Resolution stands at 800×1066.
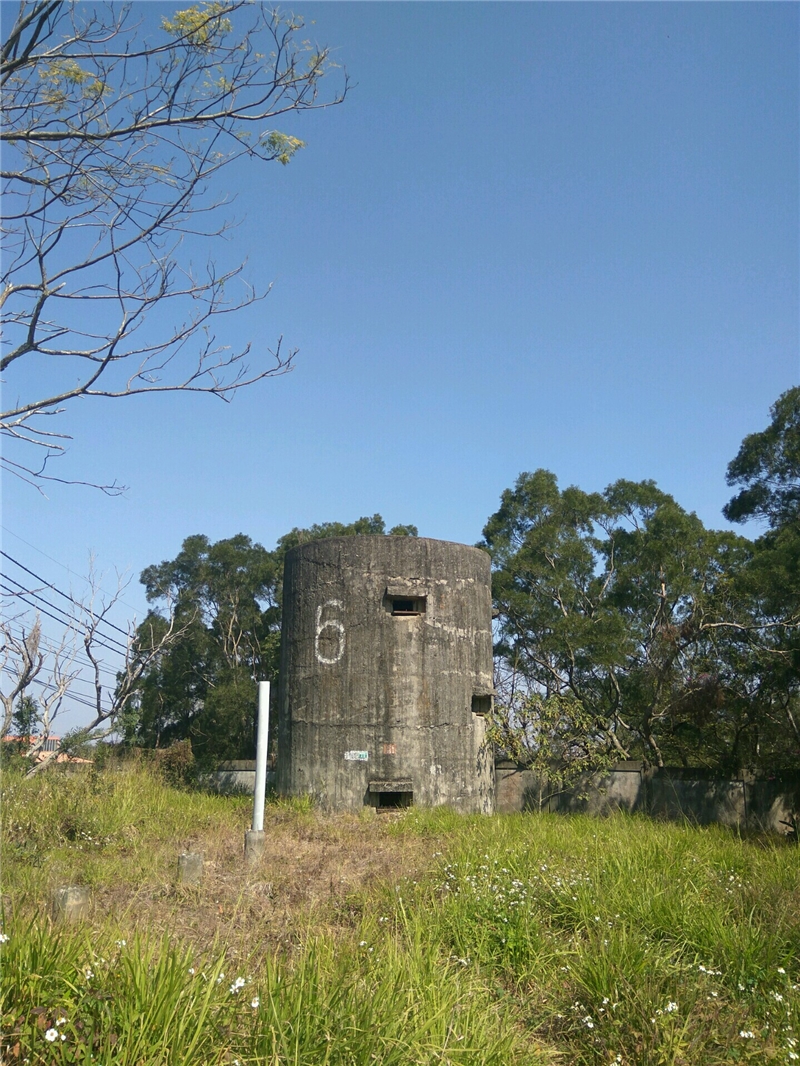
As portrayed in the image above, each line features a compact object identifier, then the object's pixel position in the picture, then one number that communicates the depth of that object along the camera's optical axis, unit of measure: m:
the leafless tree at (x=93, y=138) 5.09
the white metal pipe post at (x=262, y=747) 8.32
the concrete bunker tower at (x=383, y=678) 11.46
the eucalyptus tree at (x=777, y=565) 13.55
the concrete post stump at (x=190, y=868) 6.58
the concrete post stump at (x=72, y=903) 4.85
